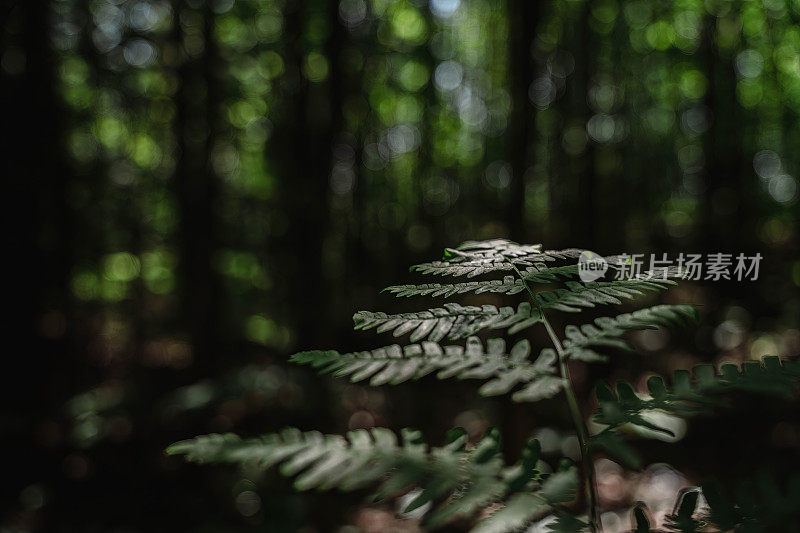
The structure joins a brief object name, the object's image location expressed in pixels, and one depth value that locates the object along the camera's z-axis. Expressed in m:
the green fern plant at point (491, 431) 0.76
